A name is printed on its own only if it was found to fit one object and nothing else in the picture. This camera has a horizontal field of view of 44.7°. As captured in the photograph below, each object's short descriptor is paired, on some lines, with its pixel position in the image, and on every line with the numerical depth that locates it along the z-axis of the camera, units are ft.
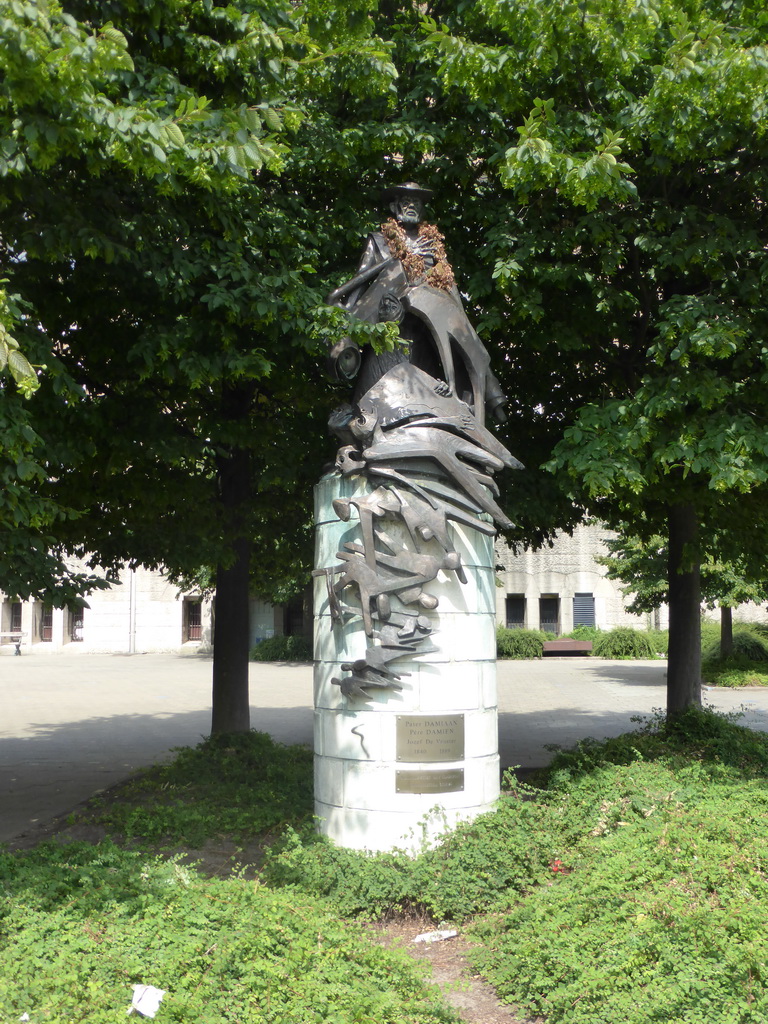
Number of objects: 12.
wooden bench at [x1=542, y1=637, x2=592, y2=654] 115.65
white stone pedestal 22.62
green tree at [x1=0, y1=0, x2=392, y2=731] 17.11
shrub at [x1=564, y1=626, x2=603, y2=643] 119.98
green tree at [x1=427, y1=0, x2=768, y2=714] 23.07
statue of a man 24.81
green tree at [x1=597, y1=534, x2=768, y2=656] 71.87
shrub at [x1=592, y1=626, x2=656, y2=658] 110.22
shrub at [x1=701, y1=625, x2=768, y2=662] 87.92
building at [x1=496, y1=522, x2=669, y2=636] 130.21
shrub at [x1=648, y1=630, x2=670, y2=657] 109.40
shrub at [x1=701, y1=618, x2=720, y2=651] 94.68
